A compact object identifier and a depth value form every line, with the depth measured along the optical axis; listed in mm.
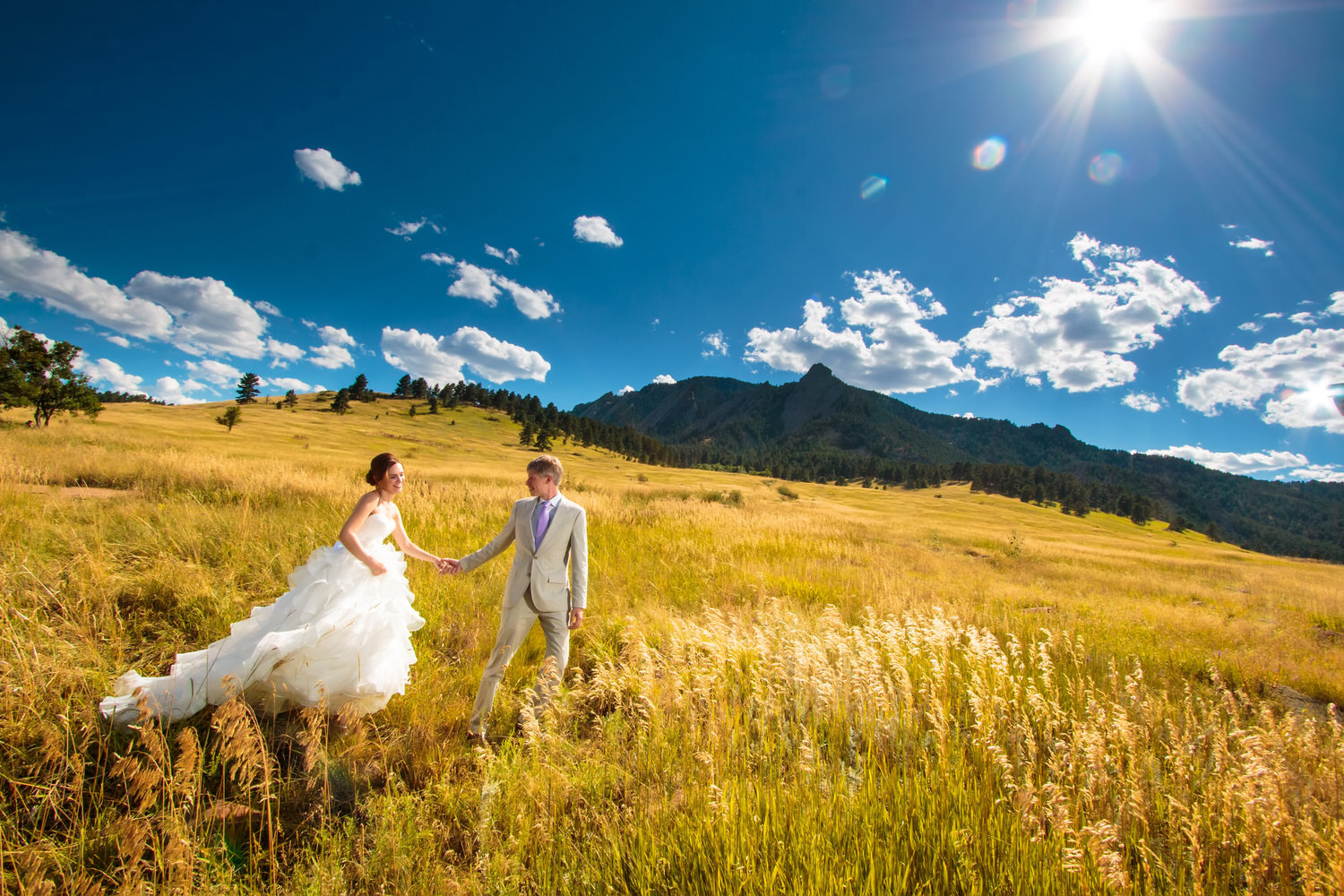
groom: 4422
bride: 3449
